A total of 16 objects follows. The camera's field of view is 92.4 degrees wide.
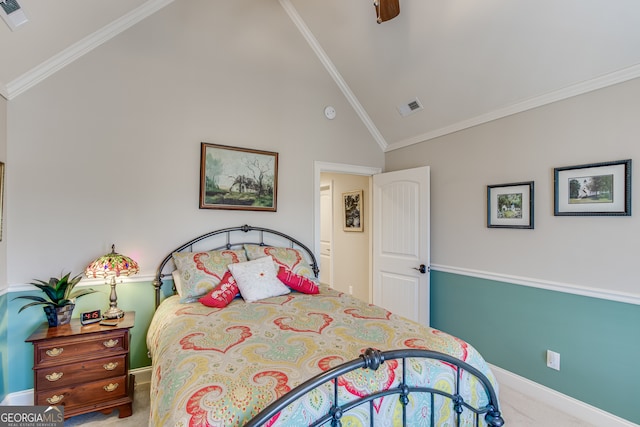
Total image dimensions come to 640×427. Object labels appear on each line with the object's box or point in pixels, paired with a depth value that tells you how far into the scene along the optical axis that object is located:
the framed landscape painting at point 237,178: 2.98
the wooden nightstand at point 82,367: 2.00
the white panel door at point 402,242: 3.36
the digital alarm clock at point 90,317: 2.22
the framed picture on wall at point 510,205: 2.60
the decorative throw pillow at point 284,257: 2.85
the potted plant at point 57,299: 2.17
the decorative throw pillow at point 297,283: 2.62
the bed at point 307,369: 1.09
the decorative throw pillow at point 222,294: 2.26
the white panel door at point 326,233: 5.41
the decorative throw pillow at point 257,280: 2.41
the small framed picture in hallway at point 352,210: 4.65
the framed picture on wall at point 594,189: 2.08
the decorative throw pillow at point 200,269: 2.42
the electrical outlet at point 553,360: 2.40
